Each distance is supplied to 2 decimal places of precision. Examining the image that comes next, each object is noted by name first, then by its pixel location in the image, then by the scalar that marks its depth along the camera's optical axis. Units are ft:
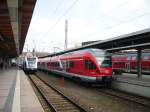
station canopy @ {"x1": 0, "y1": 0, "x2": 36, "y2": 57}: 18.96
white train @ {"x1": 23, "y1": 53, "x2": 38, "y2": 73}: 67.07
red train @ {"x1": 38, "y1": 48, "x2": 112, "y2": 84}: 30.24
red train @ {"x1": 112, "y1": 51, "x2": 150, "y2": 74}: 47.33
